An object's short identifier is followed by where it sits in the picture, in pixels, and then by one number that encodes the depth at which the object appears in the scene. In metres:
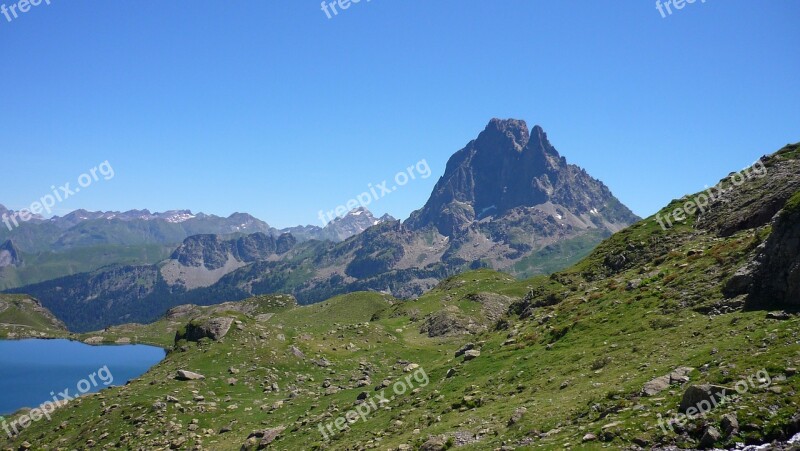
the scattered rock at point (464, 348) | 48.98
